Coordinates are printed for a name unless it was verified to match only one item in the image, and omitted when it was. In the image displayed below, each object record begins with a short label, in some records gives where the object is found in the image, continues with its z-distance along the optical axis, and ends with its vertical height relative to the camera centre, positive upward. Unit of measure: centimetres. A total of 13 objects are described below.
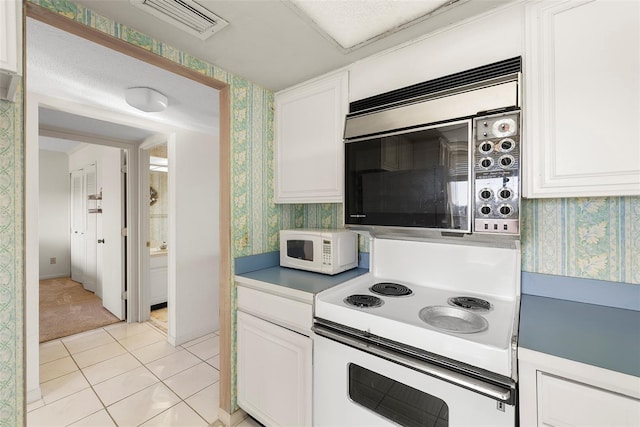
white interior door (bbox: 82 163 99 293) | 414 -26
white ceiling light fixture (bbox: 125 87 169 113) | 206 +84
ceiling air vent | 119 +87
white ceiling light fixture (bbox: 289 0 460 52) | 121 +88
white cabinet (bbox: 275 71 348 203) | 175 +47
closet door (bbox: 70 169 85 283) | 462 -21
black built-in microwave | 117 +24
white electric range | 97 -49
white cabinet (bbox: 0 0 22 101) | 74 +46
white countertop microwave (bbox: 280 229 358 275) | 176 -24
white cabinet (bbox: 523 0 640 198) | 101 +43
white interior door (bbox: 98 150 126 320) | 330 -30
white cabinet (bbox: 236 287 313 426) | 146 -86
